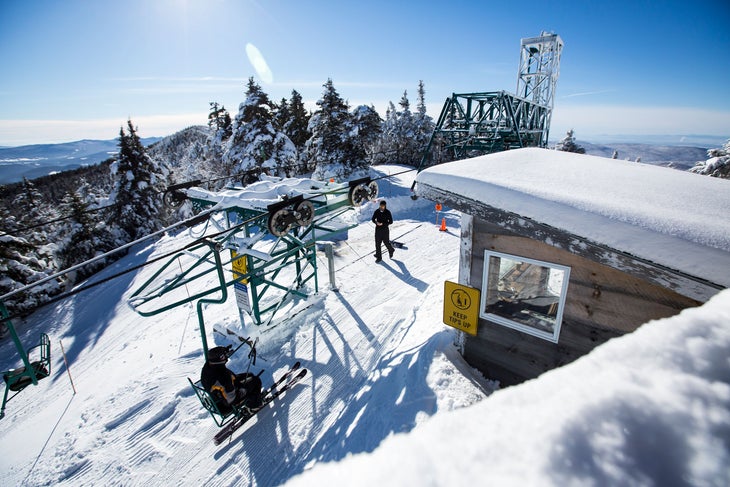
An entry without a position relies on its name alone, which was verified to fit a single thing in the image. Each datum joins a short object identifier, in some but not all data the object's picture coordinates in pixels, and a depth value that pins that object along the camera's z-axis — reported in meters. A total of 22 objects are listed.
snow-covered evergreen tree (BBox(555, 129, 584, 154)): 43.38
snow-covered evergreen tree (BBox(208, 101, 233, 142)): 32.65
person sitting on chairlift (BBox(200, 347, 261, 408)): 5.43
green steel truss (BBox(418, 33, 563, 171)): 14.89
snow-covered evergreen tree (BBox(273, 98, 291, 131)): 41.75
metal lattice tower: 21.25
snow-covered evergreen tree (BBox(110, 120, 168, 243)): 25.97
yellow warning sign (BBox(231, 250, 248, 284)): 8.23
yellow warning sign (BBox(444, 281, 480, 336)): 5.44
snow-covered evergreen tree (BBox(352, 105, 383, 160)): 30.39
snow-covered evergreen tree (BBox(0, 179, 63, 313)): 18.31
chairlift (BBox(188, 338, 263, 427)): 5.54
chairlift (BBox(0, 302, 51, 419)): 4.78
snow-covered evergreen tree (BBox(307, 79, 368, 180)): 29.59
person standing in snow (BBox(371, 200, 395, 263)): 11.80
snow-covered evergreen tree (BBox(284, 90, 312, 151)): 41.78
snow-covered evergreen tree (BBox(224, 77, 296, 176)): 26.29
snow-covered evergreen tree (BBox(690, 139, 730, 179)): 26.45
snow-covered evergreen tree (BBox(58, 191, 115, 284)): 24.89
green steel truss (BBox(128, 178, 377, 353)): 6.17
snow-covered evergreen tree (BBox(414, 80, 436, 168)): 45.59
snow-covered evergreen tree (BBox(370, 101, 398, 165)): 49.33
